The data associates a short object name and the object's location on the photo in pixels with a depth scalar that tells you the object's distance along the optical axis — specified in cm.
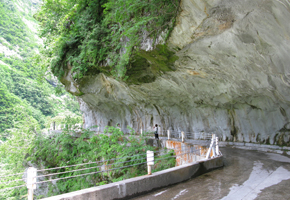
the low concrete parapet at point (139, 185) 412
